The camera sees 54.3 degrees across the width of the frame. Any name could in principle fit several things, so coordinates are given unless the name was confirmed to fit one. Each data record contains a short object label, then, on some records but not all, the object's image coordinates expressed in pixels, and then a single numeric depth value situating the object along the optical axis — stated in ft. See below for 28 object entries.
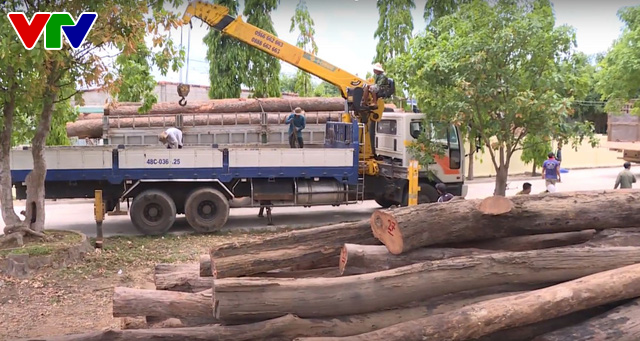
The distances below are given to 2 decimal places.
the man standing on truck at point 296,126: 44.86
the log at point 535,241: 17.57
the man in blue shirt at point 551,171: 48.52
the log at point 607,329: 14.60
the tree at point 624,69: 57.62
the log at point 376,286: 15.02
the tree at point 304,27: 71.20
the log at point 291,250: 17.10
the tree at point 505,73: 34.76
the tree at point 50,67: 27.17
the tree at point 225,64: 68.28
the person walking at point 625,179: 43.00
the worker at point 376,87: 43.42
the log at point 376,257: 16.33
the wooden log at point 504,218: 16.34
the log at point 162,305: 16.53
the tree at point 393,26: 74.38
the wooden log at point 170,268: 20.30
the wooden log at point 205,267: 18.67
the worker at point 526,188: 32.99
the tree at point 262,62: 69.31
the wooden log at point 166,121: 51.08
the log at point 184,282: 18.79
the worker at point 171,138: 43.14
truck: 38.40
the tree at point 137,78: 32.63
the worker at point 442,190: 32.78
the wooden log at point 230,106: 53.57
